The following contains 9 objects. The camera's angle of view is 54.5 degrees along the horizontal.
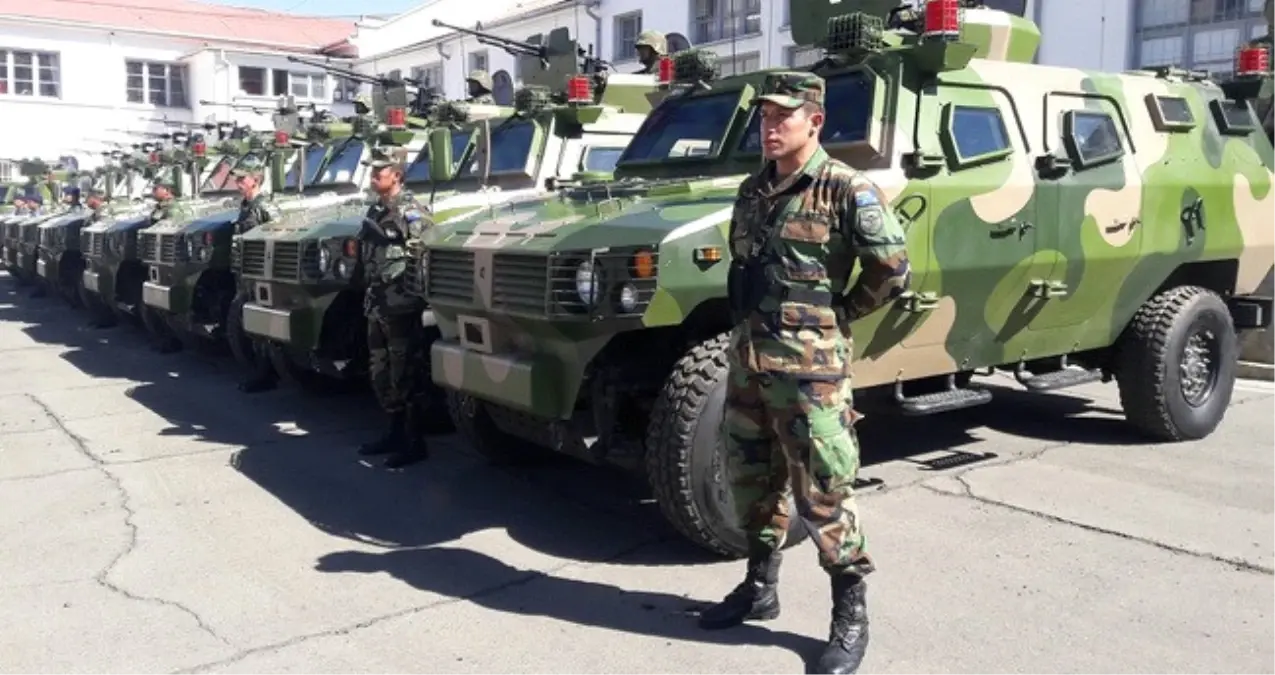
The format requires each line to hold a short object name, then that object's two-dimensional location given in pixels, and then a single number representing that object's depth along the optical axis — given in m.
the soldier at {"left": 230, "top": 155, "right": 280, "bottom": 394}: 8.01
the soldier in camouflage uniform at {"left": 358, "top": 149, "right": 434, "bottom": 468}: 5.77
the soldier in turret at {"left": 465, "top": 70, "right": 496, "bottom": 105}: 11.23
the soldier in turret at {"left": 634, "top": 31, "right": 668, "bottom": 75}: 8.70
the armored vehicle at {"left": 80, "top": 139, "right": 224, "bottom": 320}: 9.91
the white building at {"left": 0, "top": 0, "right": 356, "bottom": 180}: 33.56
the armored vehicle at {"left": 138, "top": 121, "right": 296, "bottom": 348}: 8.35
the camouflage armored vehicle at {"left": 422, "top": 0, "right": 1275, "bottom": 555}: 4.15
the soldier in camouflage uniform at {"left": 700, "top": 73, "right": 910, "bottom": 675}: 3.37
